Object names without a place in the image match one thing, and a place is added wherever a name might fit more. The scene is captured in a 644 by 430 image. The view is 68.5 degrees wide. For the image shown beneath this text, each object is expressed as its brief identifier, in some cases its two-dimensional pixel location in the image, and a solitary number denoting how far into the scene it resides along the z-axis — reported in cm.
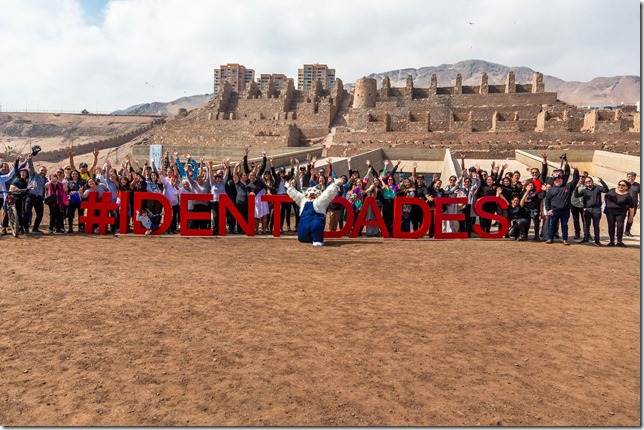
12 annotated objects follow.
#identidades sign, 1151
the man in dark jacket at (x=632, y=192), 1098
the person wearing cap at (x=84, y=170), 1279
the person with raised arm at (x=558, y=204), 1084
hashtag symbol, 1145
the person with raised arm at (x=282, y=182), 1263
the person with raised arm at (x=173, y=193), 1194
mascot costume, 1070
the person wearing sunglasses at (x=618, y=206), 1060
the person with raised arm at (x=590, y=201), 1098
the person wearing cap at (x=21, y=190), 1070
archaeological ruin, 3641
